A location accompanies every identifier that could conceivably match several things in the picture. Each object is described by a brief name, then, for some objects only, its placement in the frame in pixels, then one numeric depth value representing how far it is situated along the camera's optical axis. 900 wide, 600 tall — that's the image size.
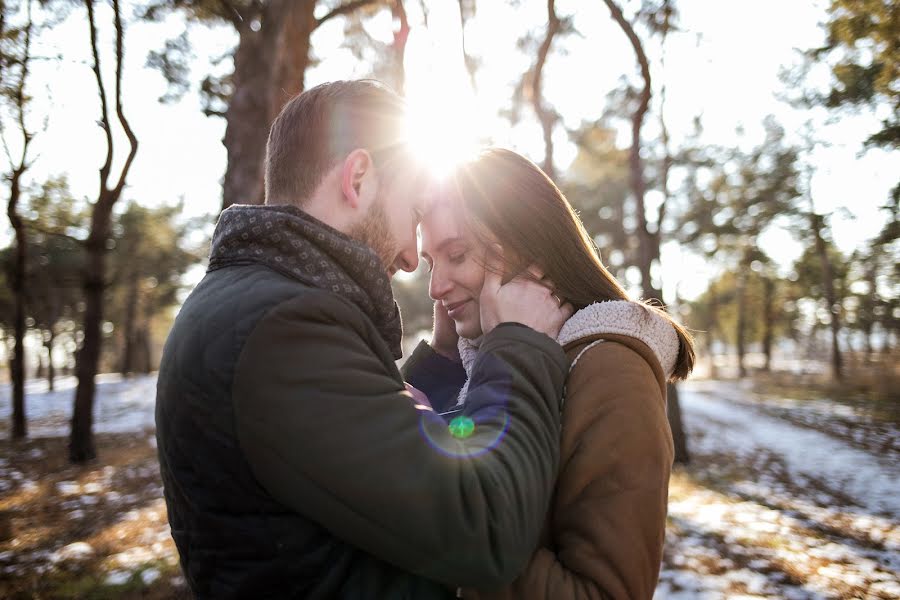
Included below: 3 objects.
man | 1.11
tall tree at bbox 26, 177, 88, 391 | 15.47
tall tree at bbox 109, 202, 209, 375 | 25.70
